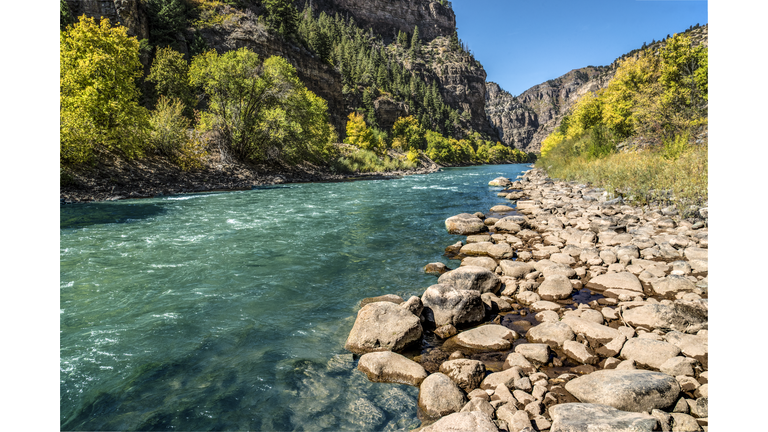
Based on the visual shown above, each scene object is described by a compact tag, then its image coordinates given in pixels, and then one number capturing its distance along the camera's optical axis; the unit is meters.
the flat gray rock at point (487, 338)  5.39
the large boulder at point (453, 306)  6.16
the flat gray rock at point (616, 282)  6.98
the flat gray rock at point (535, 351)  4.88
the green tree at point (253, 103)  34.12
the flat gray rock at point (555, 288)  6.99
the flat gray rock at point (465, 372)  4.49
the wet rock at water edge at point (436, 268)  8.88
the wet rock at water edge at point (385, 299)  6.85
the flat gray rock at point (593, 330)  5.27
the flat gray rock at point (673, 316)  5.34
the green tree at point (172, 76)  43.50
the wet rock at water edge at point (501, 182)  33.78
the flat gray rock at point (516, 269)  8.16
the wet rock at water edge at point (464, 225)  13.18
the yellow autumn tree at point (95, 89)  20.31
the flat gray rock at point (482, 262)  8.87
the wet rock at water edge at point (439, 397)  4.04
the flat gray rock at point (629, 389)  3.71
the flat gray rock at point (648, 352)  4.49
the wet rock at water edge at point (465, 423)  3.52
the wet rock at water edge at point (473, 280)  7.41
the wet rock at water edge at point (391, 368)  4.69
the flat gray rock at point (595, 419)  3.24
